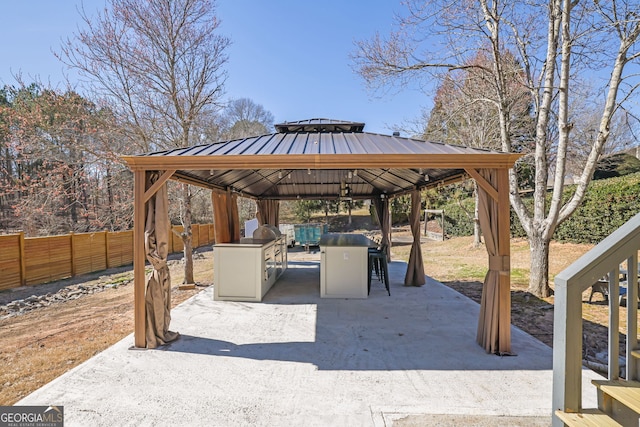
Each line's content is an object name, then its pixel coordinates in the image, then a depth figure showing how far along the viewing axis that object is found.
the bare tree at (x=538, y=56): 5.45
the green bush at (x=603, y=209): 8.98
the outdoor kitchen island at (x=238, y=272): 5.90
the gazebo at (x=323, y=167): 3.67
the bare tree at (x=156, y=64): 7.03
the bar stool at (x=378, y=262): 6.47
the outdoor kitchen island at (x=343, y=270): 6.12
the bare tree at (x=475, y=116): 9.10
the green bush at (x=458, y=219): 16.73
